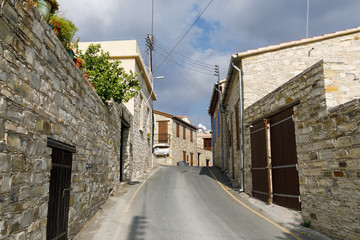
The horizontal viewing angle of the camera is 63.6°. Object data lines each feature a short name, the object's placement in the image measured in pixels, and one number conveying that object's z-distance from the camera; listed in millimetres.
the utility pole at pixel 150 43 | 26155
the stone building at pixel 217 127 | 20031
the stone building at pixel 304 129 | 5711
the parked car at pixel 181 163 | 31962
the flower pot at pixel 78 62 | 6992
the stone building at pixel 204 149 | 40750
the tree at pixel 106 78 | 9195
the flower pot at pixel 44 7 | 5105
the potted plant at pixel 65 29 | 6027
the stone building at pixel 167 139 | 31531
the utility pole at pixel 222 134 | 19633
